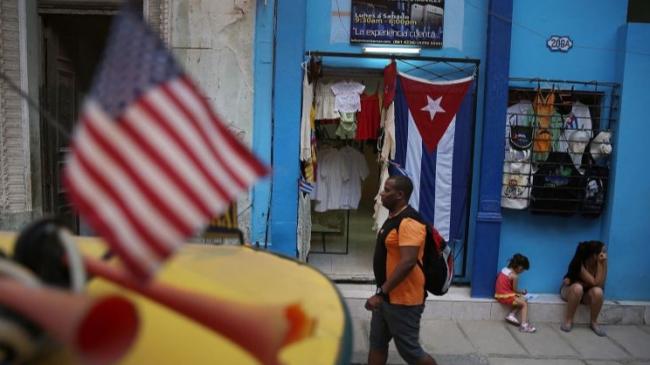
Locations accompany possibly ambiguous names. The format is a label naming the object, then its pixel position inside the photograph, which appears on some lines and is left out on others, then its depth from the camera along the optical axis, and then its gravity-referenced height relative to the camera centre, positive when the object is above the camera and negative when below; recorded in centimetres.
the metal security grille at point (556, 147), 623 -12
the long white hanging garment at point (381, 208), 617 -92
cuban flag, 608 -15
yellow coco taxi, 161 -66
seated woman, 596 -162
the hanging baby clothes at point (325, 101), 622 +31
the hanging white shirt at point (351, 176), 704 -62
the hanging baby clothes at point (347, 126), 615 +3
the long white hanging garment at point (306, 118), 616 +10
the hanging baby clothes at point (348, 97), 615 +36
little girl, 598 -177
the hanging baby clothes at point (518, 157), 624 -25
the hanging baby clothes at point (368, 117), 623 +14
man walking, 398 -114
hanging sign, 626 +127
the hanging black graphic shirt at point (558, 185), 625 -56
